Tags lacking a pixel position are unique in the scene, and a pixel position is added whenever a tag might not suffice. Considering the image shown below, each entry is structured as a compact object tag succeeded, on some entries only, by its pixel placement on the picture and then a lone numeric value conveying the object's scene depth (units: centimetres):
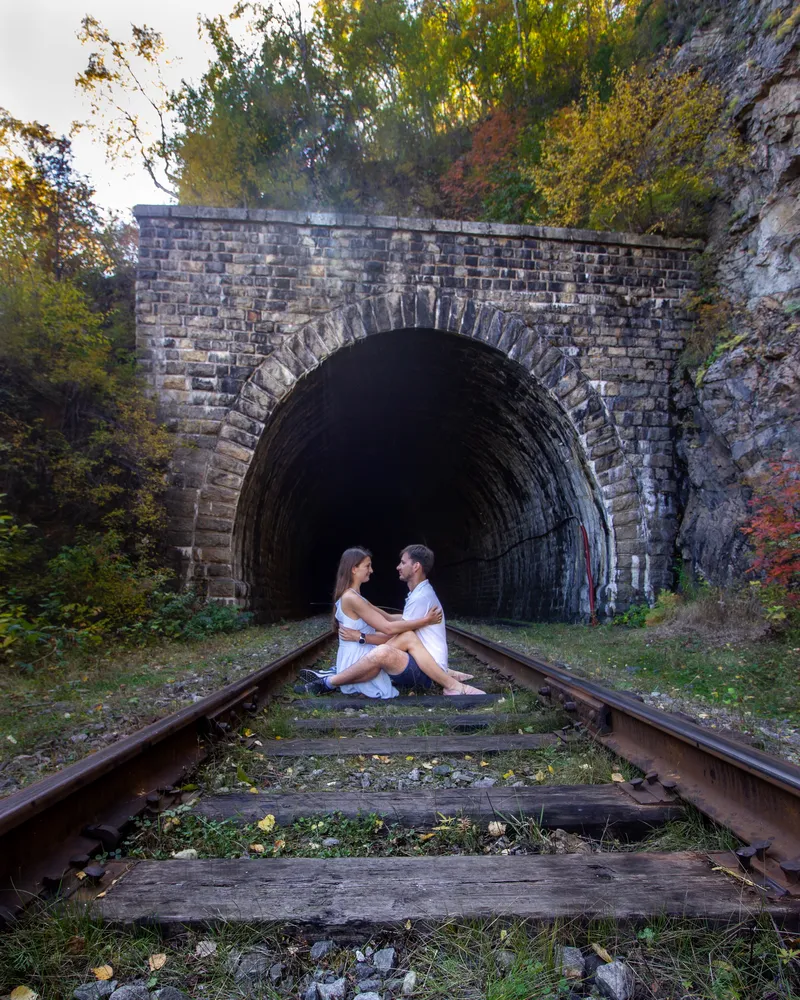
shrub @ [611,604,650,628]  1034
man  493
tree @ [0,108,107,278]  1225
